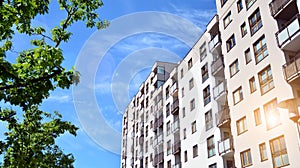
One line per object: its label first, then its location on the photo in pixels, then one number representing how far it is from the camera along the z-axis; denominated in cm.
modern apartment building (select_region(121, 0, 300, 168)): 2000
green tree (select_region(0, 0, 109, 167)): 746
